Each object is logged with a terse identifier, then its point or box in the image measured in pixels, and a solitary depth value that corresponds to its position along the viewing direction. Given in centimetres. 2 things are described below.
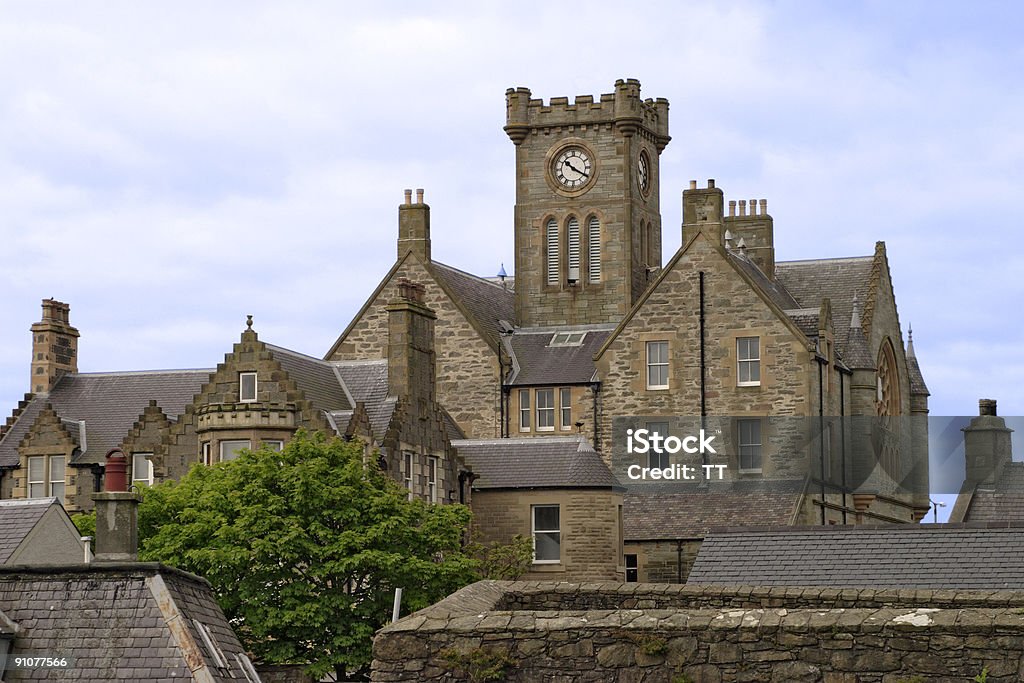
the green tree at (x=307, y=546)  4631
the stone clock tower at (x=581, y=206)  8100
